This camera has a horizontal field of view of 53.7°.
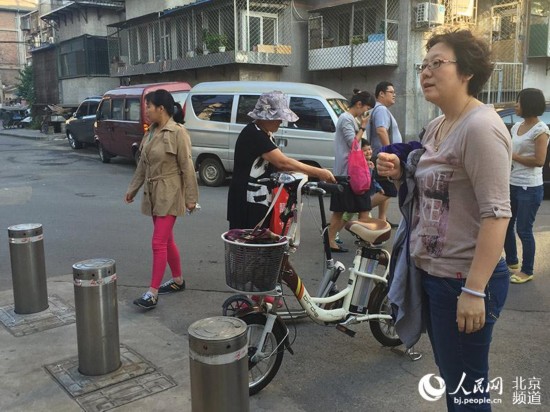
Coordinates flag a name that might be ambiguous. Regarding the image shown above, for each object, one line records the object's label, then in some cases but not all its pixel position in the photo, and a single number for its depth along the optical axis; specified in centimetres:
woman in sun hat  383
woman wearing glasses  193
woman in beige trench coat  464
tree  3741
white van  1023
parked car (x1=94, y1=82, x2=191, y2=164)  1388
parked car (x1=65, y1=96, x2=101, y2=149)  1834
